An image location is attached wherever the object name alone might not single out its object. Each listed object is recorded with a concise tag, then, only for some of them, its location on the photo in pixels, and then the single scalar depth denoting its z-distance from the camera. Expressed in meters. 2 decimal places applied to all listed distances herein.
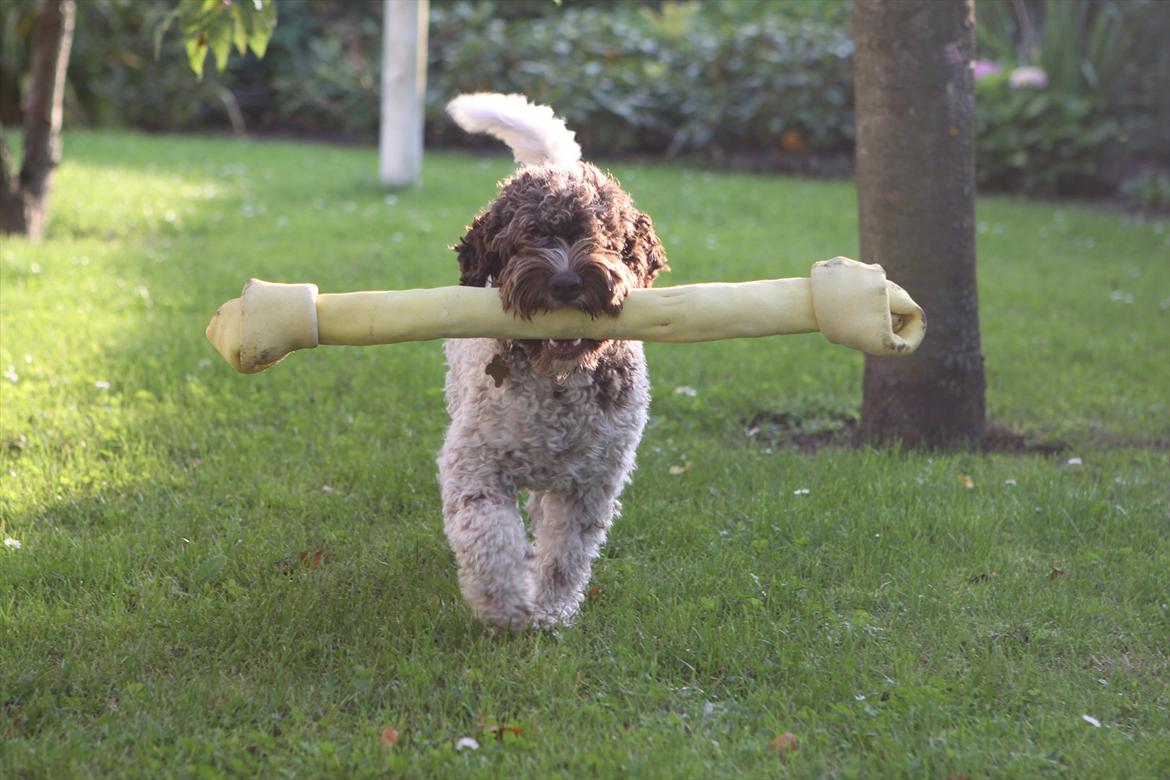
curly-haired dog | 3.92
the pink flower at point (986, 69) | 15.67
